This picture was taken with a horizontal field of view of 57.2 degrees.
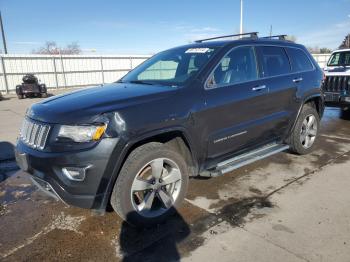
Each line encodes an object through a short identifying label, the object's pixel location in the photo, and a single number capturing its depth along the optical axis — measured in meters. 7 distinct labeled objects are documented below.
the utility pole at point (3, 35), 29.66
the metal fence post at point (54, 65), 24.36
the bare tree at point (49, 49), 51.93
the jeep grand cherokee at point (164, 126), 2.83
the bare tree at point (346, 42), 47.29
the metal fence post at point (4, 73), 21.84
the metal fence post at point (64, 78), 24.86
